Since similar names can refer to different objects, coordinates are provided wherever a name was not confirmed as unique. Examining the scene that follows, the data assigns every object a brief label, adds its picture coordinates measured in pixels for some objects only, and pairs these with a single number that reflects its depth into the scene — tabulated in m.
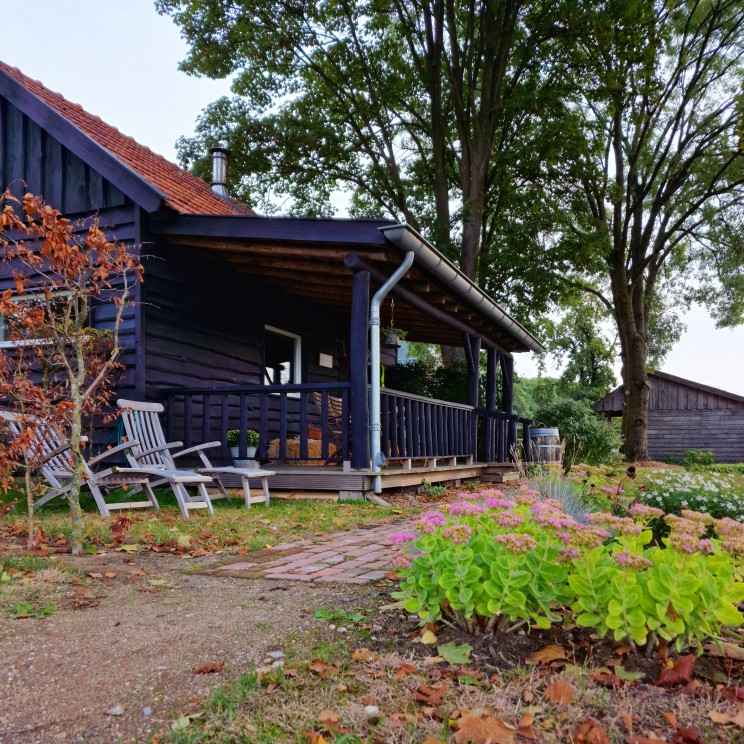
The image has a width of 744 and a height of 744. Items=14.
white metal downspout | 7.11
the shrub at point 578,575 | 2.17
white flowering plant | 5.16
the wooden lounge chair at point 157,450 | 6.27
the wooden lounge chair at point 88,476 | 5.09
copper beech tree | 4.11
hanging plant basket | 11.04
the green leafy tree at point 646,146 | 15.23
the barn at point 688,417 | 26.88
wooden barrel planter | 12.68
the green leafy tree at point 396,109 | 15.09
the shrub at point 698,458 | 24.13
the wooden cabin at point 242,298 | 7.16
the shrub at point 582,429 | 15.42
